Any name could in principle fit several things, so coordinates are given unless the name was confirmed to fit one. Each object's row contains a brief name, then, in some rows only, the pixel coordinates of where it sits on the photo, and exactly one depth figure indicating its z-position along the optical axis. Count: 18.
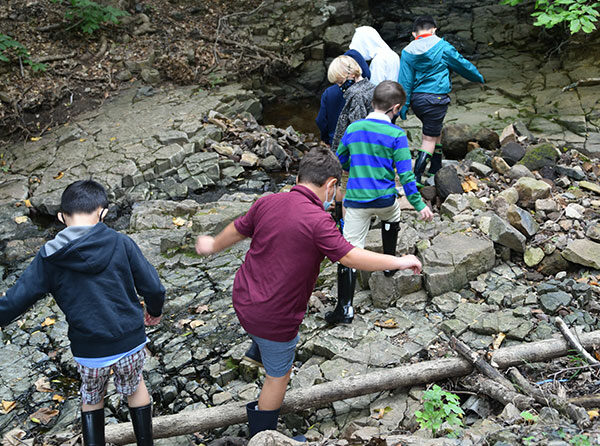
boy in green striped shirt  3.86
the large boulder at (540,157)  6.37
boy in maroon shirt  2.75
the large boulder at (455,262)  4.50
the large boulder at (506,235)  4.68
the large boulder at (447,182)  5.81
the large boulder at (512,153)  6.59
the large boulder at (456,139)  7.36
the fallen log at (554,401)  2.75
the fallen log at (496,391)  3.02
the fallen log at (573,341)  3.24
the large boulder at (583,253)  4.42
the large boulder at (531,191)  5.38
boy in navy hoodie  2.57
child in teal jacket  5.48
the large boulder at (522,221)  4.84
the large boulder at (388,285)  4.50
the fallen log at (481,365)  3.23
